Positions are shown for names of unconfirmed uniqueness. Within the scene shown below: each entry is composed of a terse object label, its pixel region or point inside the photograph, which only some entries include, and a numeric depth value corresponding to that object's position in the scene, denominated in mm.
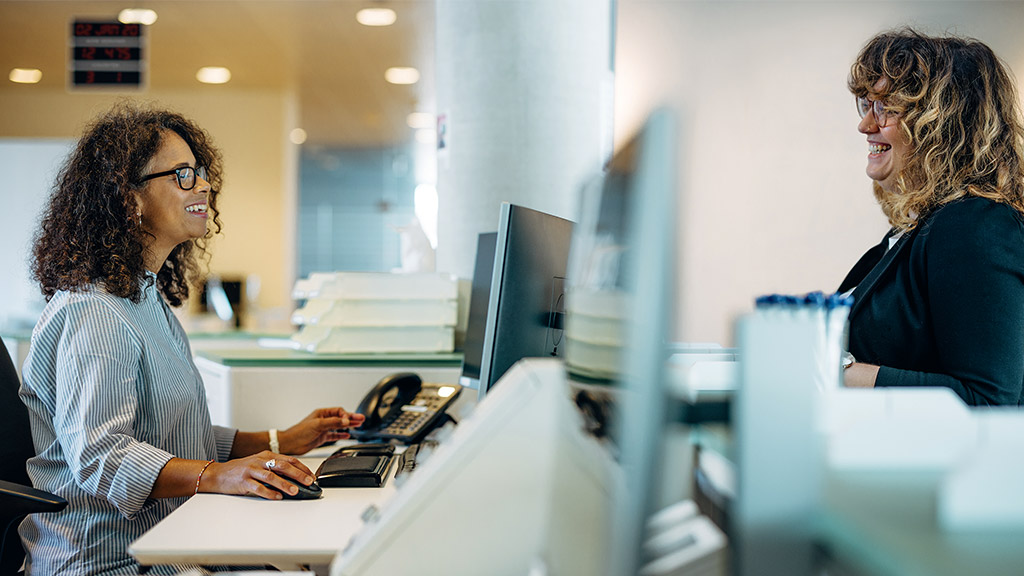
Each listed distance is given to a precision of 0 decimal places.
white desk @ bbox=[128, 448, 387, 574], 1158
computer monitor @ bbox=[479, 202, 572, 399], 1396
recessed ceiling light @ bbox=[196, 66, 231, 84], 6676
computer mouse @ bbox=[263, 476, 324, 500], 1439
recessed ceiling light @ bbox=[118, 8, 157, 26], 5086
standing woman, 1323
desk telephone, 1972
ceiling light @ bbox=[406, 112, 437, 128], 8203
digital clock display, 4887
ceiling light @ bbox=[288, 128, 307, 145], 7898
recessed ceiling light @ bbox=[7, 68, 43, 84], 6531
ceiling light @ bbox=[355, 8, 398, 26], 5105
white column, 2674
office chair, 1586
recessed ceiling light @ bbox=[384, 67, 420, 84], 6589
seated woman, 1438
